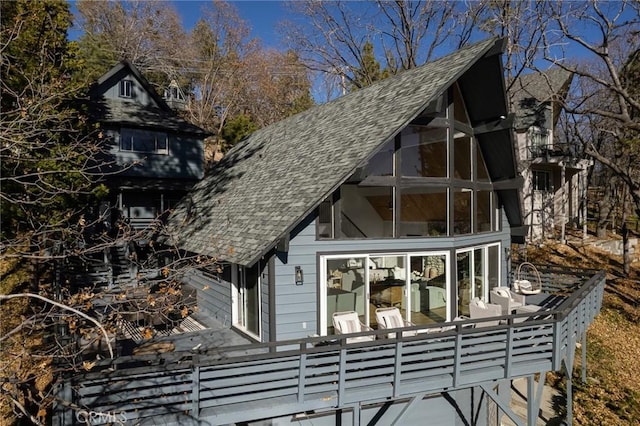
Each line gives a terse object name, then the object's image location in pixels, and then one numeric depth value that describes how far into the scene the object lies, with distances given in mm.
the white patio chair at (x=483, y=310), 9453
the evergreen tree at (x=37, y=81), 10805
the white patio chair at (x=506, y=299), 10445
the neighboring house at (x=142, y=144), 20844
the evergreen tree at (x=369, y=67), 27312
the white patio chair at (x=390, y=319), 8945
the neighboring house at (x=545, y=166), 25781
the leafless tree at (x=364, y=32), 25375
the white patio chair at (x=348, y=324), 8602
